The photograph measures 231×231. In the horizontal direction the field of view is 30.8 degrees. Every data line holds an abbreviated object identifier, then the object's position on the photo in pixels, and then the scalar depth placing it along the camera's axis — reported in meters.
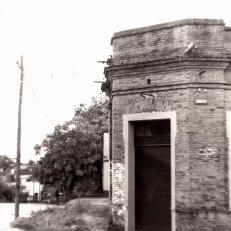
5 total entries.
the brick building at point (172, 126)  10.95
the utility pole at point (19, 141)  19.34
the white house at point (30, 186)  48.22
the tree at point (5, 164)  79.06
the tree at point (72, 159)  30.16
